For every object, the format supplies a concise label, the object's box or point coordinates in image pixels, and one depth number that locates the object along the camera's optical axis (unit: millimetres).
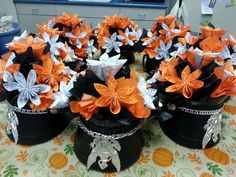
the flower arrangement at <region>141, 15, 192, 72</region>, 820
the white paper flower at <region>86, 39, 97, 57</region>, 876
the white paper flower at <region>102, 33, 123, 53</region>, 879
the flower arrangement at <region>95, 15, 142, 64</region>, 884
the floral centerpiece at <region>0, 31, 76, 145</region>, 523
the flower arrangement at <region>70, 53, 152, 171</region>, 454
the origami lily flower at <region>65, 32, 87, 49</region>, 844
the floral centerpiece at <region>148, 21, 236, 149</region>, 533
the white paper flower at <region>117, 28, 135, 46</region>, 902
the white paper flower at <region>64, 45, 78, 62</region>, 691
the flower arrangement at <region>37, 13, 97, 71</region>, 847
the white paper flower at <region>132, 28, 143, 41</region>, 941
